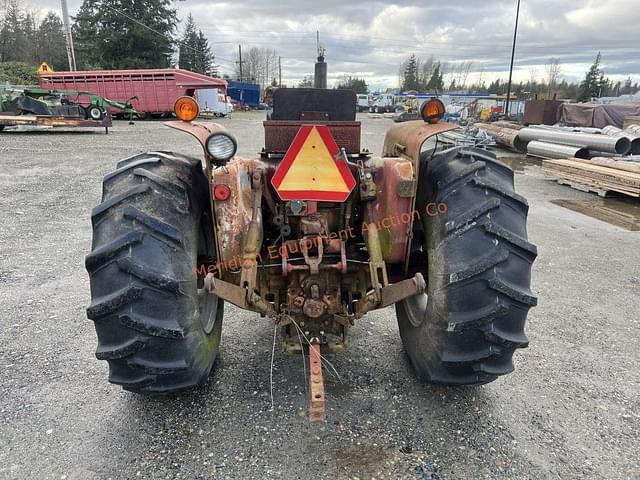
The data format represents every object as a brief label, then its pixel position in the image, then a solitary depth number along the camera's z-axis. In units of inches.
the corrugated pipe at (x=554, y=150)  530.8
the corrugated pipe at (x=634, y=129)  581.8
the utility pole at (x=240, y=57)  2892.5
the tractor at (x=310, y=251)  89.9
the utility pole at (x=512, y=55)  1086.1
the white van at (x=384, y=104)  2173.2
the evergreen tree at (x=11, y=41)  1784.0
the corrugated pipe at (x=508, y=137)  693.3
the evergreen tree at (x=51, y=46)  1786.4
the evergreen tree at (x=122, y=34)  1430.9
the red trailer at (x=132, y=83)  1088.2
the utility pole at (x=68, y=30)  1088.8
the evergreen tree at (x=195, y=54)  2272.4
